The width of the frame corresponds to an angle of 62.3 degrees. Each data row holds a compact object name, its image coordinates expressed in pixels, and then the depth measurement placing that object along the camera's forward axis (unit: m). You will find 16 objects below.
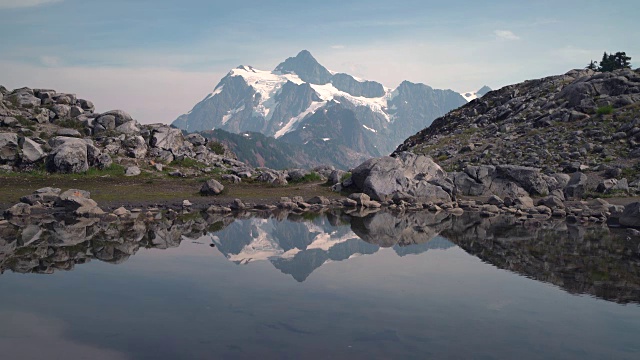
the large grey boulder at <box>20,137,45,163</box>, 51.94
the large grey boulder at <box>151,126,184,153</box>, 63.47
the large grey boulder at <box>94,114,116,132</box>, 63.66
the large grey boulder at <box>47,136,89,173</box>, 51.69
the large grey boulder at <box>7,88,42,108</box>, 63.81
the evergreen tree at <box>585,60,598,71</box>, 106.84
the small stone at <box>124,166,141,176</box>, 54.84
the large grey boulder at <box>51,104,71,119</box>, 64.44
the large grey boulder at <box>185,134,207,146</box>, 70.89
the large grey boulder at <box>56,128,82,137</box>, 59.19
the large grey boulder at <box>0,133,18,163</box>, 51.66
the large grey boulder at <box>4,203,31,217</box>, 38.09
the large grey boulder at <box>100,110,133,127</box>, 66.44
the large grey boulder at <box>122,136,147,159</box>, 59.38
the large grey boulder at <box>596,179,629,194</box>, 51.62
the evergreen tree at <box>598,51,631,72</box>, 99.69
